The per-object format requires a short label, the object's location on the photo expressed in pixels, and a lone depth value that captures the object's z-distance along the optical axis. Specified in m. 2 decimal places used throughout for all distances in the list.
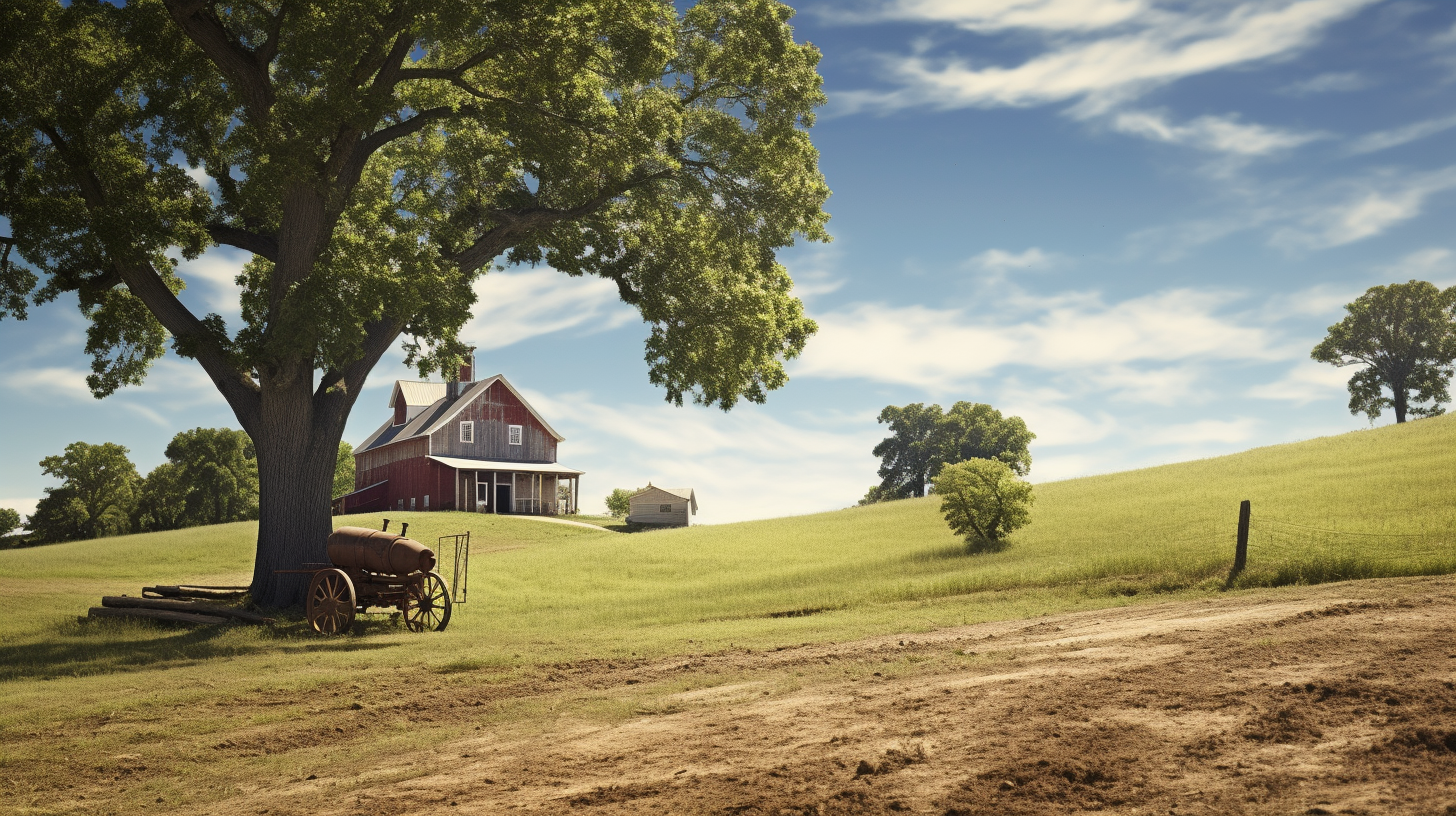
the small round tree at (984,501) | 26.91
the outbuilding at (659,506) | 68.56
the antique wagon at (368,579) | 18.08
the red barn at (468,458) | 57.47
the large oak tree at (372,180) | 18.69
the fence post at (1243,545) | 17.66
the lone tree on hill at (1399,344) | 62.50
